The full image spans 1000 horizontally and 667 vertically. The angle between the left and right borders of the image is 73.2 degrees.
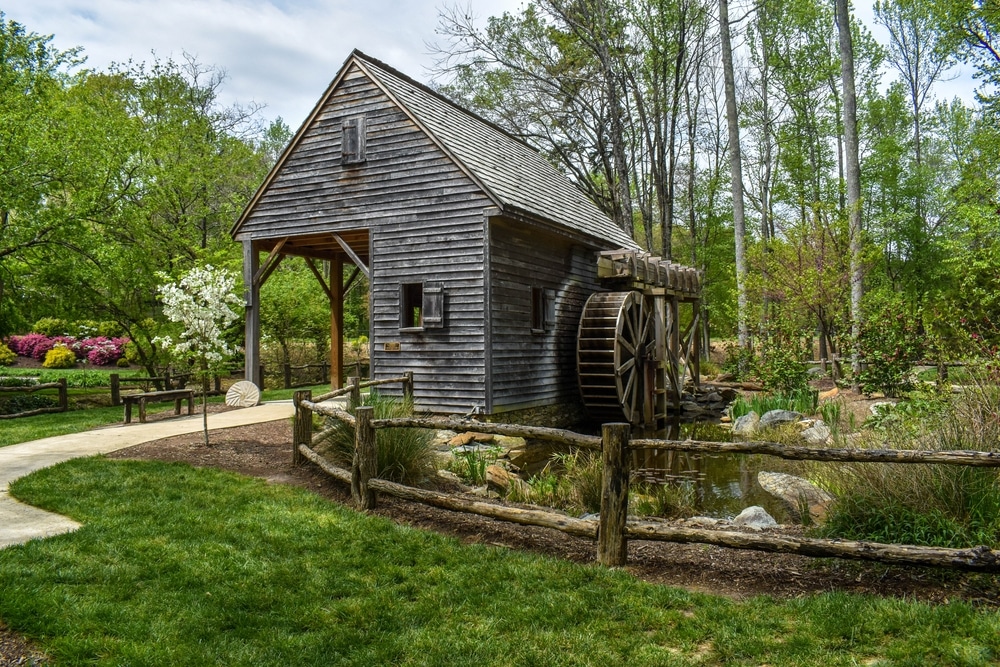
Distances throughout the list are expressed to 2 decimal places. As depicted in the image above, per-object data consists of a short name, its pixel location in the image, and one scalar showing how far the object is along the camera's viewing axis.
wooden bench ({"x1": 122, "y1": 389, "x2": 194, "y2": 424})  12.42
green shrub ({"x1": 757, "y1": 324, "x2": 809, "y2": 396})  14.52
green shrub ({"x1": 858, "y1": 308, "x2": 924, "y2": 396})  12.12
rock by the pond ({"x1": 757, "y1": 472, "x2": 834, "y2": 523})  6.17
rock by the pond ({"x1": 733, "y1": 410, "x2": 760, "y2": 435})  12.31
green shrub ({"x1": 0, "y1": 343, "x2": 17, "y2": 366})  27.57
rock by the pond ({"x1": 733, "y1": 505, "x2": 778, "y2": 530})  6.35
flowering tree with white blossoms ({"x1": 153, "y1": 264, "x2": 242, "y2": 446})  8.80
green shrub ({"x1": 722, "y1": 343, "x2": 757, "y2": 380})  19.06
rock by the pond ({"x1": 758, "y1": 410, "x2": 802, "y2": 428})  12.05
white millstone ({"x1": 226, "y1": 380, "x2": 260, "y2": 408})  14.41
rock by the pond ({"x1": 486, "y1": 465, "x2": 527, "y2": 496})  7.71
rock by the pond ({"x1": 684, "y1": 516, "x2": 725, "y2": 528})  5.89
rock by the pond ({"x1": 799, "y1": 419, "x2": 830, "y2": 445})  10.03
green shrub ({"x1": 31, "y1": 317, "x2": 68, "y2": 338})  30.62
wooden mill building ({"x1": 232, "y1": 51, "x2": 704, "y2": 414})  11.64
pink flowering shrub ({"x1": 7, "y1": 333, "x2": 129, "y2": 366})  28.09
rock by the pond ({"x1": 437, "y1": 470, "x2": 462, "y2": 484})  7.88
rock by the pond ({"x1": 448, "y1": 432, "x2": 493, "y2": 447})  11.12
